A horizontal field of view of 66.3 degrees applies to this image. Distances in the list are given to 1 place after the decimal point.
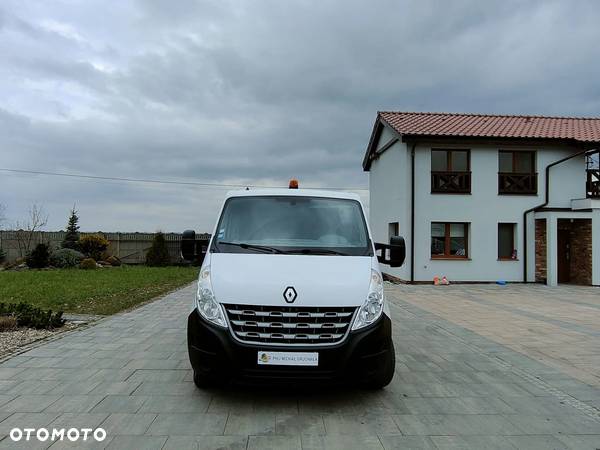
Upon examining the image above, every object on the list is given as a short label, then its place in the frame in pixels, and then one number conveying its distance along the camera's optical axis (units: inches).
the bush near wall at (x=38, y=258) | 828.0
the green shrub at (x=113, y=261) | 964.0
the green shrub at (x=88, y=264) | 843.4
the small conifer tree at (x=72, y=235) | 991.6
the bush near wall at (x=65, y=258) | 855.1
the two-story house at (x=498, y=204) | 654.5
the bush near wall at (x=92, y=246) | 972.6
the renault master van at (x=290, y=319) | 150.8
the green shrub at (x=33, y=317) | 293.4
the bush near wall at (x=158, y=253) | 1005.8
